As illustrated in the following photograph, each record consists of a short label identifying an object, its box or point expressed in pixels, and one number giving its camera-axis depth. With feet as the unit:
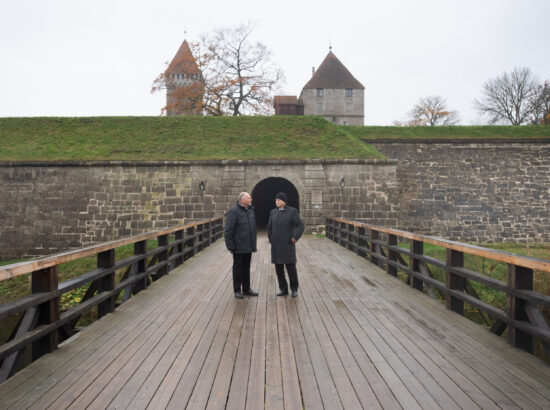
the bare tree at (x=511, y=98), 120.47
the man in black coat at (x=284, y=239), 17.24
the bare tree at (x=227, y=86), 93.04
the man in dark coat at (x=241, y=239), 16.90
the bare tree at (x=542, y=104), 110.42
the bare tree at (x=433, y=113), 151.12
